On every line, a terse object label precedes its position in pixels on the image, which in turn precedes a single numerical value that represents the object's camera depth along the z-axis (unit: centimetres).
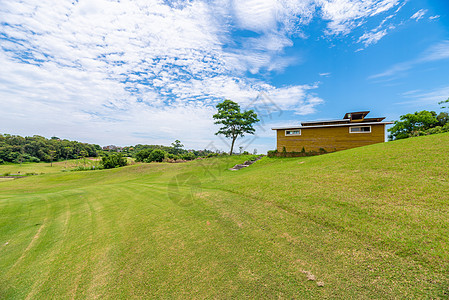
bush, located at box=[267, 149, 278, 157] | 2328
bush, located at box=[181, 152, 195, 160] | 4338
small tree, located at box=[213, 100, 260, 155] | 3177
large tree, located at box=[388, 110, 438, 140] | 3241
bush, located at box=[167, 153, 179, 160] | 4288
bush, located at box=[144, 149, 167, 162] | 4188
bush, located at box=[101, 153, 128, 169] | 3686
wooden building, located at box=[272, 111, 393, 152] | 1941
